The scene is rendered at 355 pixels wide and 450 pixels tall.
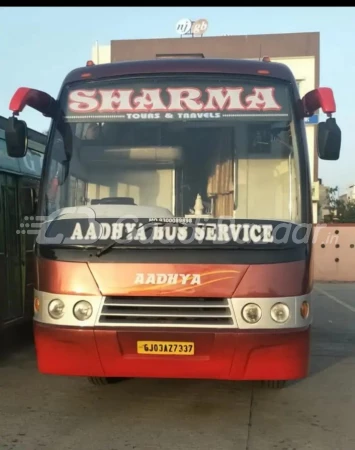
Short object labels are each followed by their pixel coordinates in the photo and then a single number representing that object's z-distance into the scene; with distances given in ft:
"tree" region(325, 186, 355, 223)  111.55
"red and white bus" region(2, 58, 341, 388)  15.85
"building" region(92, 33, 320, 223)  102.94
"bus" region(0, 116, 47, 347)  23.68
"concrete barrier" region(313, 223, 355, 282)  66.69
